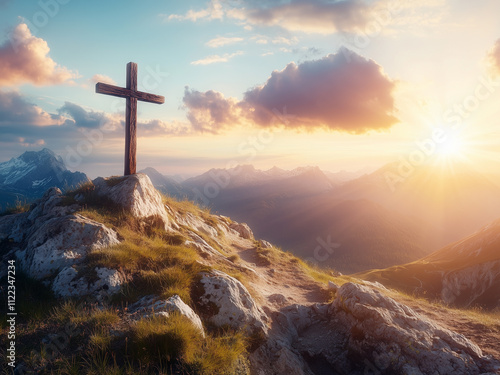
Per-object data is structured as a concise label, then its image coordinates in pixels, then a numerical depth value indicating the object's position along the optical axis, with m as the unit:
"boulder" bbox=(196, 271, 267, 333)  8.50
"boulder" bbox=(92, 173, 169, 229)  13.86
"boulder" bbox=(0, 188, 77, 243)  12.68
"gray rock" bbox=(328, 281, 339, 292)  14.16
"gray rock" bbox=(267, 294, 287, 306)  11.61
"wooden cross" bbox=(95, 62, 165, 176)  15.77
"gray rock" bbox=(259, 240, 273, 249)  24.18
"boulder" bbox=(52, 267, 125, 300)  8.58
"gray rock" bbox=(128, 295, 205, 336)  7.22
